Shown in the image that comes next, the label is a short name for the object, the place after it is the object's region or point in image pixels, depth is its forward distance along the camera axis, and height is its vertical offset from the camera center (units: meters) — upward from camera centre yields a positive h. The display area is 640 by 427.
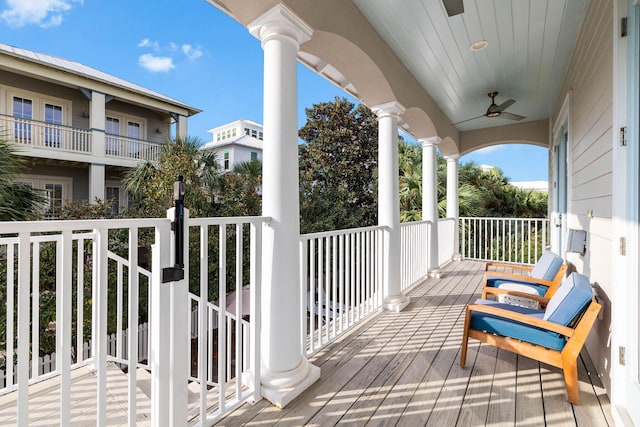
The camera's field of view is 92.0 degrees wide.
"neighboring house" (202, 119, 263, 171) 15.89 +3.54
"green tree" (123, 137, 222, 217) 6.09 +0.82
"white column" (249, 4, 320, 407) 1.94 +0.02
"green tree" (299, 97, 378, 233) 9.23 +1.82
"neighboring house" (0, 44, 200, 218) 7.68 +2.65
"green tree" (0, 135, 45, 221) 4.04 +0.30
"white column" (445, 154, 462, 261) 6.47 +0.47
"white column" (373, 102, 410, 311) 3.51 +0.18
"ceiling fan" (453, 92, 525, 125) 4.36 +1.55
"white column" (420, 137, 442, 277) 5.06 +0.31
